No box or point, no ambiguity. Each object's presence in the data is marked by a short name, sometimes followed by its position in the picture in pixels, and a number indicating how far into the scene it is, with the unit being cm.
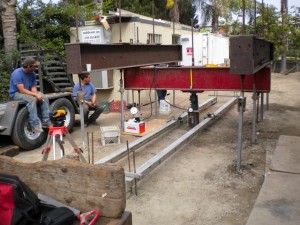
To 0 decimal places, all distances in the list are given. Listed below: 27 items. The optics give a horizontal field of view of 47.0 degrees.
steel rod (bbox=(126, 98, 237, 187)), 477
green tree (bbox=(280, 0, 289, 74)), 1980
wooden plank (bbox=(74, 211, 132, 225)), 202
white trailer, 1487
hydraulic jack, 793
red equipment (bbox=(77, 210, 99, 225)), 200
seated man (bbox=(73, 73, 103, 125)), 841
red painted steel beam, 703
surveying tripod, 451
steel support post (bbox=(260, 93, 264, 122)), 870
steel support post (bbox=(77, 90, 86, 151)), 648
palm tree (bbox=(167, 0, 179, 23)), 2312
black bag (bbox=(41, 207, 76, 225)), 185
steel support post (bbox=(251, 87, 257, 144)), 633
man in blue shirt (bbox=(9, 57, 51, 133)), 663
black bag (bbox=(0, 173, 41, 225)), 178
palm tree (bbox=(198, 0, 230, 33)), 2758
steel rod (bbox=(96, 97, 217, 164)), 533
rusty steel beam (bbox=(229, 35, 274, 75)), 466
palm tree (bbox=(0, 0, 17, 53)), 1038
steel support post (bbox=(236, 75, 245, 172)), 526
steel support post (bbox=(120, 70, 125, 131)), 757
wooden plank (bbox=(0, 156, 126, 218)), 202
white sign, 1069
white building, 1065
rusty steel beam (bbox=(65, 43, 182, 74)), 546
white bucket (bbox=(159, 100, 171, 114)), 994
